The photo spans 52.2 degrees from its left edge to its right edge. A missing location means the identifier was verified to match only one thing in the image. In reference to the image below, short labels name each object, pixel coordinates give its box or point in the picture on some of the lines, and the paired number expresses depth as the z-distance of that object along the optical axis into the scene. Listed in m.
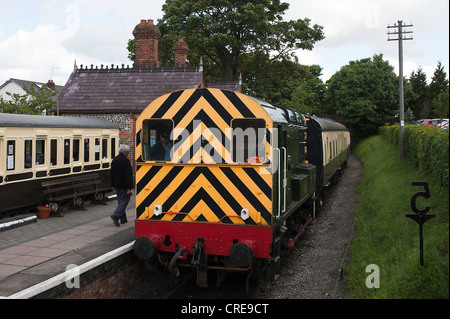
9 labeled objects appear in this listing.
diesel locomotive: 6.64
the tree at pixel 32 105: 18.48
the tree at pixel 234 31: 31.89
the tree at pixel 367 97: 43.94
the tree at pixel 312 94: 39.06
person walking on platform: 9.77
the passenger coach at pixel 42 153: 10.58
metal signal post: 6.64
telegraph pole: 22.97
